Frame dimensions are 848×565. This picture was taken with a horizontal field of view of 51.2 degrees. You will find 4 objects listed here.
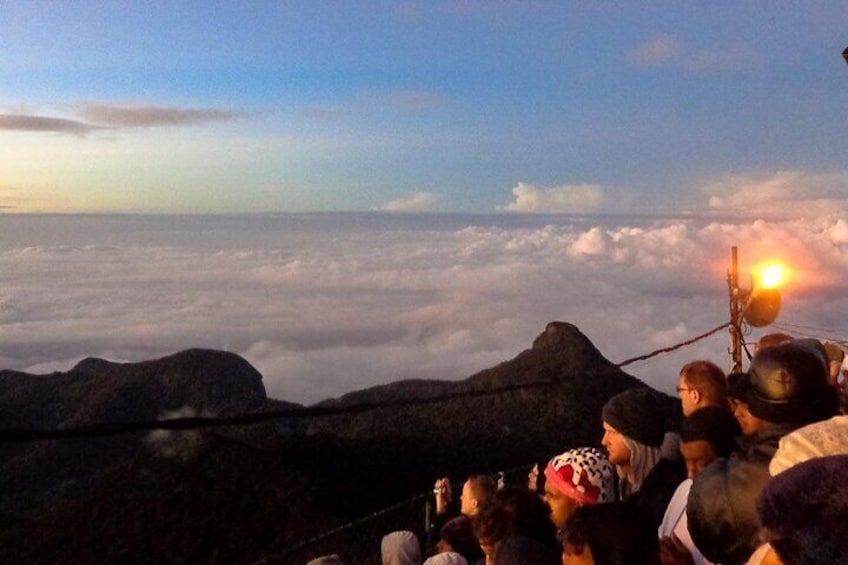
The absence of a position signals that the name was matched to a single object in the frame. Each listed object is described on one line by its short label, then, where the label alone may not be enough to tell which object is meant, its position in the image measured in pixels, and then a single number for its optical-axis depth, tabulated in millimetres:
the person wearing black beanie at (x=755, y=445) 3490
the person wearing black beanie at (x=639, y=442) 4723
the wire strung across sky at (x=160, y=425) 4059
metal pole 11117
